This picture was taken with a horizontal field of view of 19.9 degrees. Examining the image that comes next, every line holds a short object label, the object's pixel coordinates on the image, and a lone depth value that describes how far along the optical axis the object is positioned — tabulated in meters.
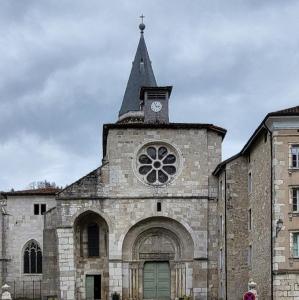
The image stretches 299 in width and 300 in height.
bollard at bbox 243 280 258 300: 30.30
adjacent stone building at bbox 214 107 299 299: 39.72
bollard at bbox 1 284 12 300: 39.20
